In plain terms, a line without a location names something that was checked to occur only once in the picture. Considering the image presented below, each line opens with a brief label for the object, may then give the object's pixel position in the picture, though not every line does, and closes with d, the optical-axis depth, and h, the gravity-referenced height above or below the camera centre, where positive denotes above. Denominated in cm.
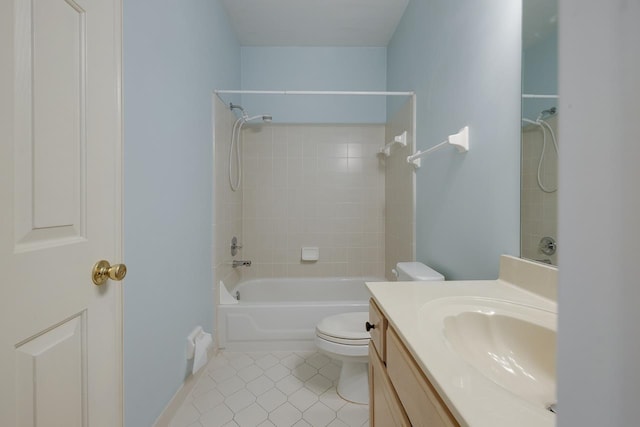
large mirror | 83 +25
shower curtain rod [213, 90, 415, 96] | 195 +86
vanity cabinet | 52 -41
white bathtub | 204 -82
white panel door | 53 +0
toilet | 147 -73
